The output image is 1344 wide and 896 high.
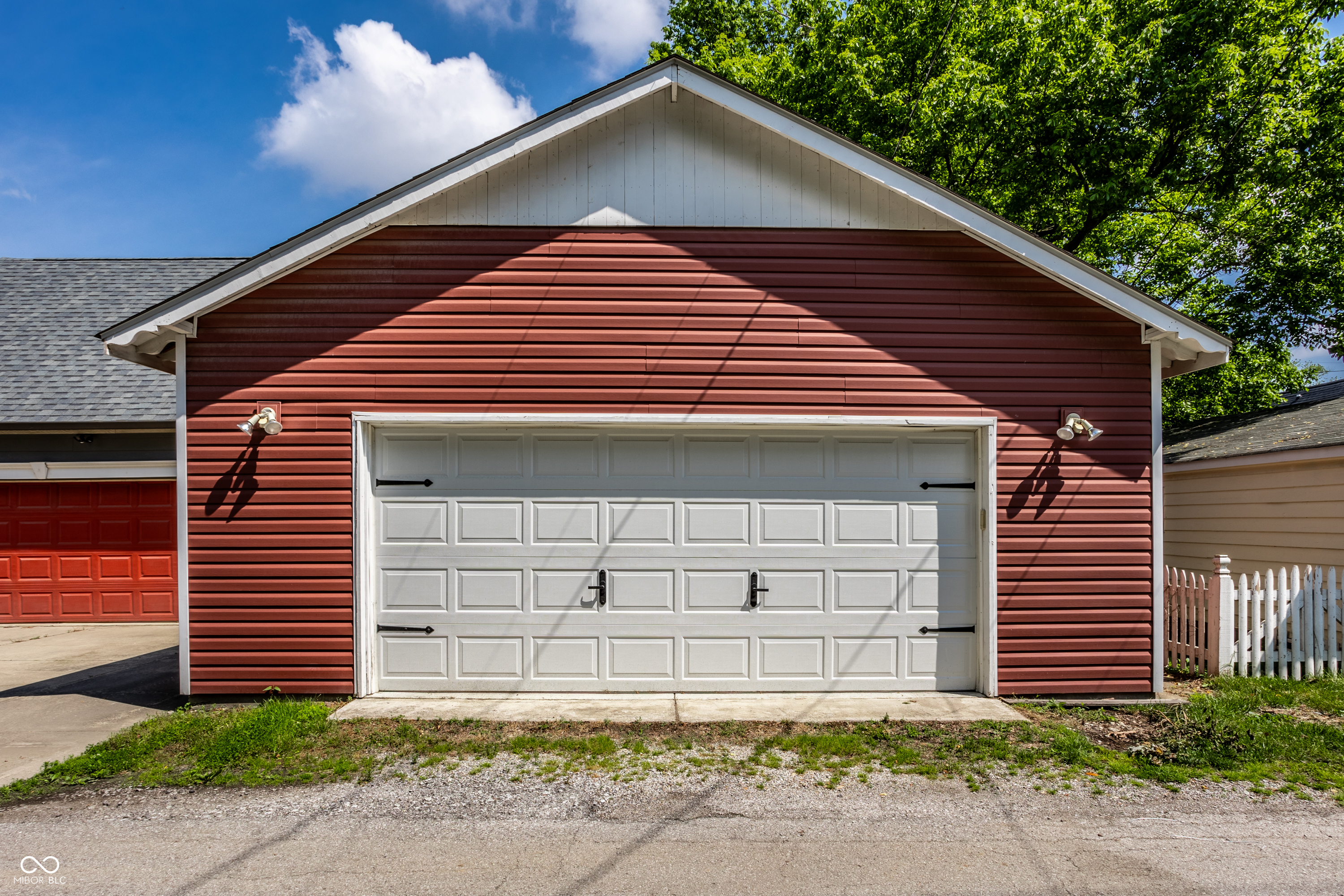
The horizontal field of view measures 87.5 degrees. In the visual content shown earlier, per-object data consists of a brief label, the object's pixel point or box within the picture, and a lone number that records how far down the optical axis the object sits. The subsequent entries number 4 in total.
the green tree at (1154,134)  12.89
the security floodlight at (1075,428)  6.46
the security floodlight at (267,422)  6.25
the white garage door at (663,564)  6.59
